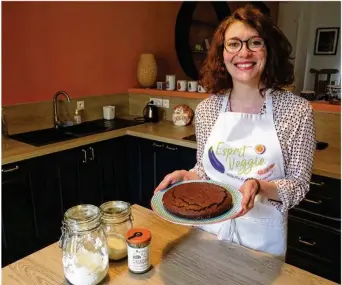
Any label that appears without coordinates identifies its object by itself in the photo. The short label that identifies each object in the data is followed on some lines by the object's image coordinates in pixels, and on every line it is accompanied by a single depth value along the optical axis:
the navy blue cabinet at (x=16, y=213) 1.88
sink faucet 2.46
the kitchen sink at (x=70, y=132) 2.22
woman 1.13
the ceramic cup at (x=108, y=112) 2.87
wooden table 0.83
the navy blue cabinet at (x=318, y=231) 1.73
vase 2.96
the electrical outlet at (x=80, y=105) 2.70
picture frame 4.17
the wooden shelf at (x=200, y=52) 3.64
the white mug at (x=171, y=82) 2.91
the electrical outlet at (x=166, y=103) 2.90
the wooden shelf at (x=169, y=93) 2.70
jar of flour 0.77
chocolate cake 0.89
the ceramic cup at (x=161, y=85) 3.00
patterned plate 0.84
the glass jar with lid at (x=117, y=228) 0.88
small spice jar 0.83
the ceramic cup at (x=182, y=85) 2.84
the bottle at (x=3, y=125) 2.25
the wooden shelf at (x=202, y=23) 3.58
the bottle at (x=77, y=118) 2.66
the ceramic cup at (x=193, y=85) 2.79
